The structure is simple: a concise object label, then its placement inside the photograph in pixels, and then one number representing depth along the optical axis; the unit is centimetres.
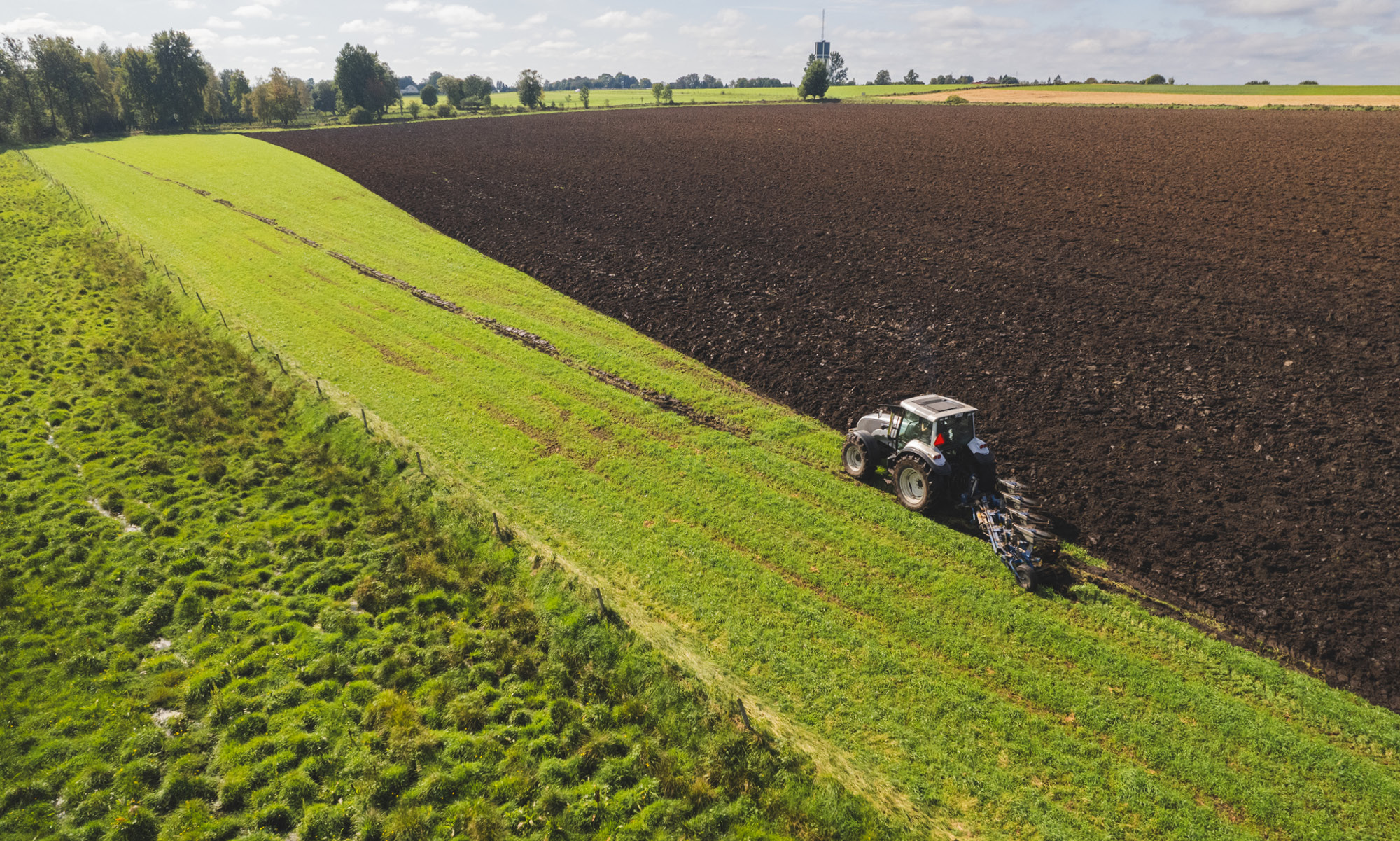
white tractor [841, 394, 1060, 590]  1325
